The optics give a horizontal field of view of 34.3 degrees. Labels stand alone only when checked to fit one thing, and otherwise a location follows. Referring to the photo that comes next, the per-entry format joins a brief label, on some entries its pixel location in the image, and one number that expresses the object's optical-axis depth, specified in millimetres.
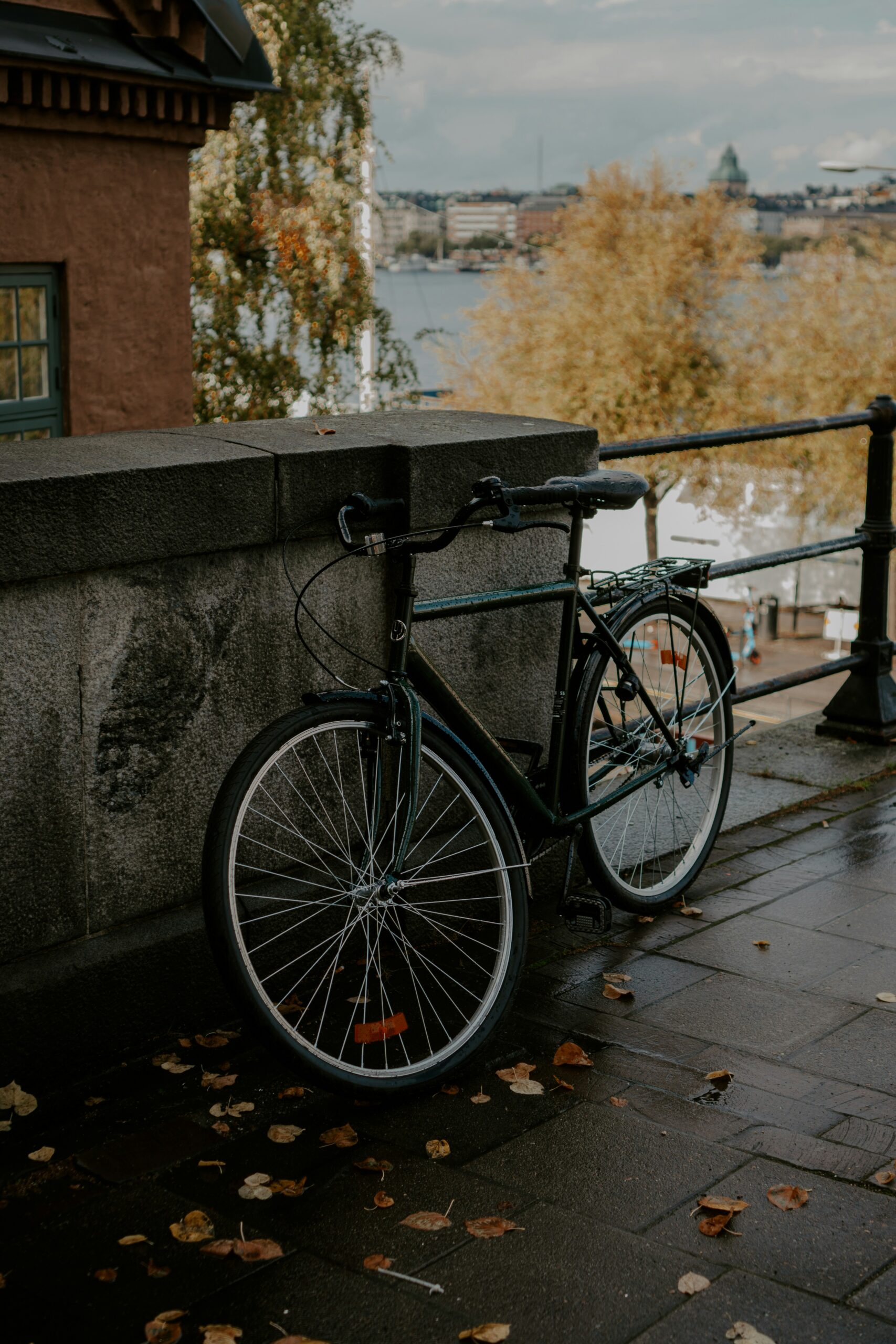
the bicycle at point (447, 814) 3215
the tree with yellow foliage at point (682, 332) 40719
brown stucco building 10703
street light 32406
